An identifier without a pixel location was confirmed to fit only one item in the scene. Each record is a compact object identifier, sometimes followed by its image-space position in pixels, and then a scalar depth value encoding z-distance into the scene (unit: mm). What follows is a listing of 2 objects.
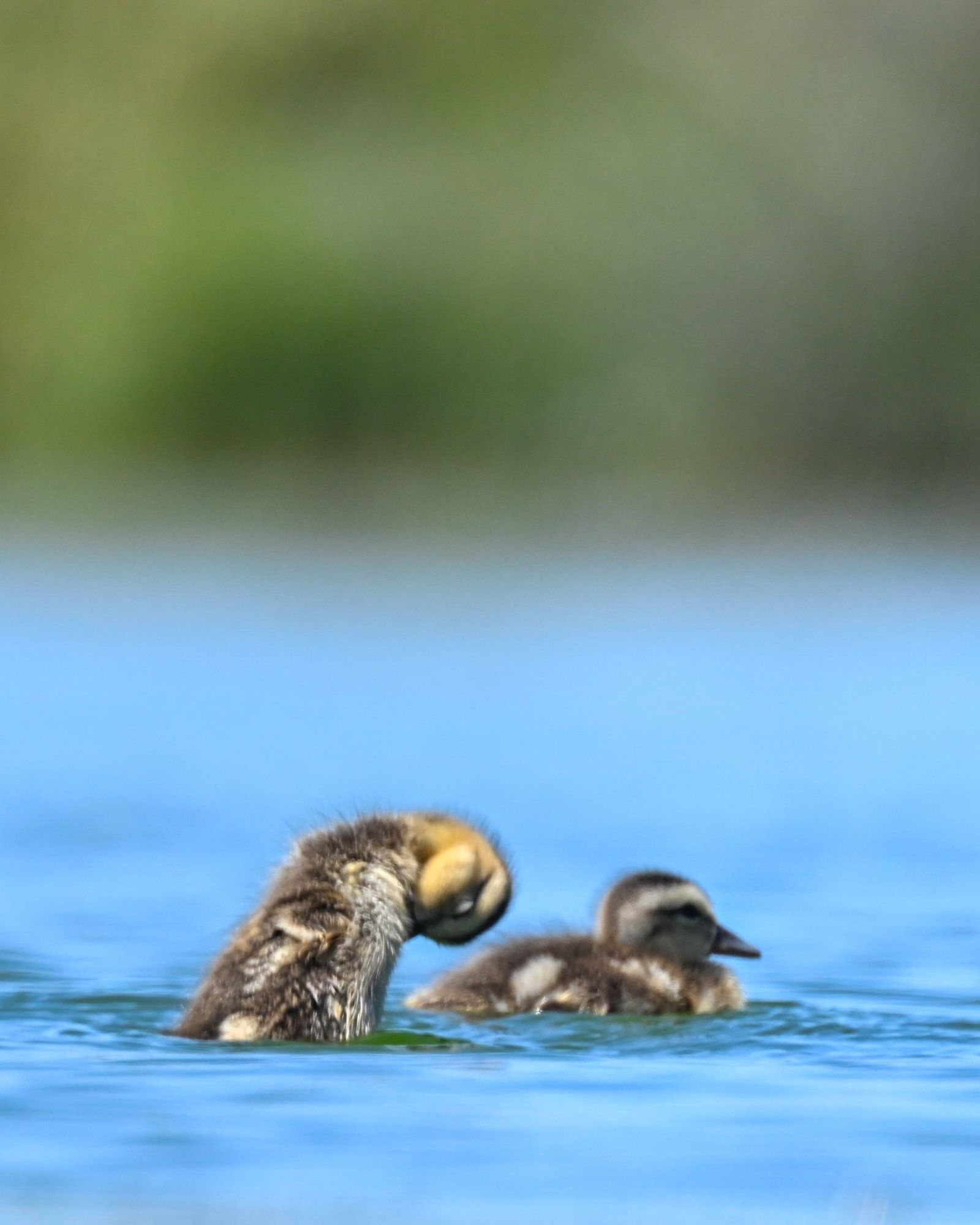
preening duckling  12883
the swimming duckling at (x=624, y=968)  14742
